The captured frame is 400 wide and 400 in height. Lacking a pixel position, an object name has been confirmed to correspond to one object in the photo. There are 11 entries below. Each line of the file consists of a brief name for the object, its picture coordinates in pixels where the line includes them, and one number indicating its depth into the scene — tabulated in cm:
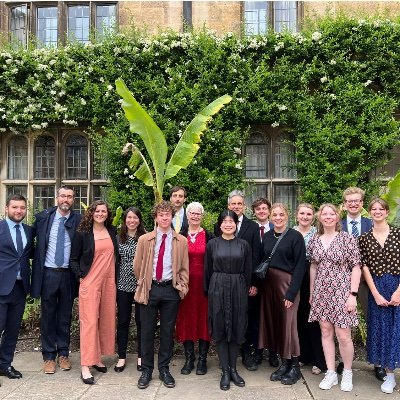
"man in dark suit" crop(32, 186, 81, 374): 513
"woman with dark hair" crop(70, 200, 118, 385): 501
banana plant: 676
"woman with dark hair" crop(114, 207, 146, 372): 522
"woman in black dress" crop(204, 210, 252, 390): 472
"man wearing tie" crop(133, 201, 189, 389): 479
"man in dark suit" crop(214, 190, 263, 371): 516
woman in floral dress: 462
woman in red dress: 510
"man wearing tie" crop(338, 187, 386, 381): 507
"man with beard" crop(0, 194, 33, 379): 499
